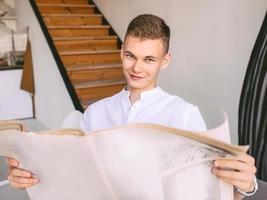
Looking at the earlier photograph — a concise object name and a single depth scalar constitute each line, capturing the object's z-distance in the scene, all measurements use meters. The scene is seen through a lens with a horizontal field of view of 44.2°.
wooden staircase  3.80
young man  0.84
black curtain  1.42
